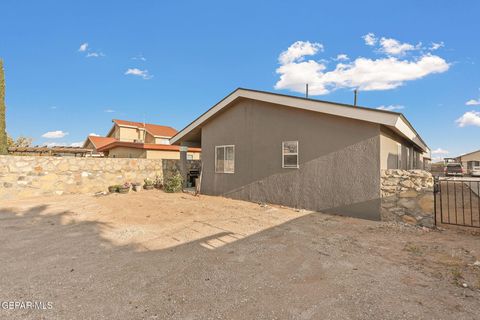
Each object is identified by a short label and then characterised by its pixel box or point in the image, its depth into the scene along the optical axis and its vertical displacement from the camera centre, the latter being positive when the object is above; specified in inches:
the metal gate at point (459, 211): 239.8 -60.2
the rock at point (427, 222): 236.2 -59.2
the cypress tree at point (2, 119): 494.0 +96.8
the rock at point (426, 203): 238.2 -40.0
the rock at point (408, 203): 246.4 -41.4
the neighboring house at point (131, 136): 773.9 +144.6
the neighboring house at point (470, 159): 1370.6 +32.4
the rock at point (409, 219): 245.9 -58.4
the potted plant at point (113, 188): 453.7 -47.7
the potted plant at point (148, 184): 502.0 -43.2
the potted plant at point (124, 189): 450.6 -47.9
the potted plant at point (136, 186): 476.4 -45.3
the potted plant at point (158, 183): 526.3 -42.8
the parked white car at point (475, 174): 846.3 -35.1
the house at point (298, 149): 274.1 +21.1
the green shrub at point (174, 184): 476.7 -41.3
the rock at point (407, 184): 246.1 -20.7
